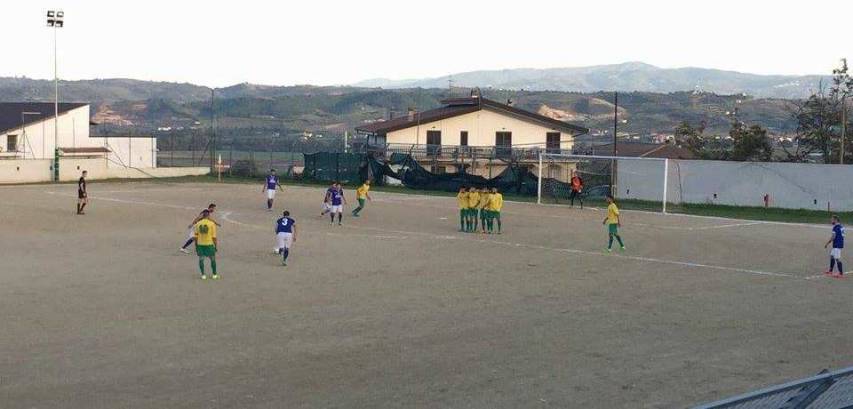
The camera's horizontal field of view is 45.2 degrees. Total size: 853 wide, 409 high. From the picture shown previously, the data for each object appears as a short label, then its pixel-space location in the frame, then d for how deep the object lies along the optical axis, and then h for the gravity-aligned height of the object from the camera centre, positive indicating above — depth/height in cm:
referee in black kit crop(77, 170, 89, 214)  3616 -116
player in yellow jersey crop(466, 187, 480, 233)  3219 -112
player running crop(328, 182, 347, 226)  3381 -114
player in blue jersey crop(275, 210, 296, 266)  2428 -162
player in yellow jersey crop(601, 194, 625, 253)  2783 -141
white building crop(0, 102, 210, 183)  6047 +125
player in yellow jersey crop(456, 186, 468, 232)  3244 -117
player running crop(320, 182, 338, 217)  3428 -123
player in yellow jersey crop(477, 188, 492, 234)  3222 -115
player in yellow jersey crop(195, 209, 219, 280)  2156 -158
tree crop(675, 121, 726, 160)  6909 +219
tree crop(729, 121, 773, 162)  5897 +147
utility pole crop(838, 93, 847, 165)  4684 +250
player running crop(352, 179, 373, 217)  3625 -99
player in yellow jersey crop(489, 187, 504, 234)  3195 -119
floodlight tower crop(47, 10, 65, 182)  5694 +793
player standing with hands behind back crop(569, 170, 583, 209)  4309 -72
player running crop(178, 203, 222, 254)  2569 -199
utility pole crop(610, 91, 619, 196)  4761 -34
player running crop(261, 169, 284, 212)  3856 -80
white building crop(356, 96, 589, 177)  6062 +212
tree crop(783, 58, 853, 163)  5903 +279
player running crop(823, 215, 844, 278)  2405 -162
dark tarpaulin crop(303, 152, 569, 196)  5141 -41
